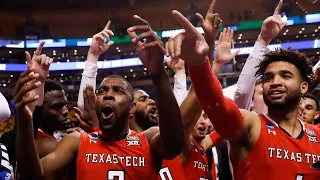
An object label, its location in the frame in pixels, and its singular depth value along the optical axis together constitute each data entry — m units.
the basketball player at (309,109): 4.67
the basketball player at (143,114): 3.99
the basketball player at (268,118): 2.21
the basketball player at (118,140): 2.23
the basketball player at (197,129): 2.66
